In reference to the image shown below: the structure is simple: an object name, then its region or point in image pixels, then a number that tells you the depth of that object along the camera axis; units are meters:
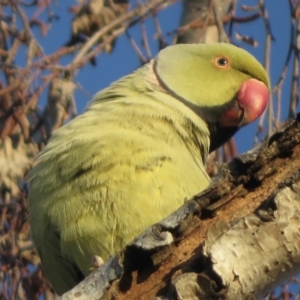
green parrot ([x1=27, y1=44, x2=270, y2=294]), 4.89
